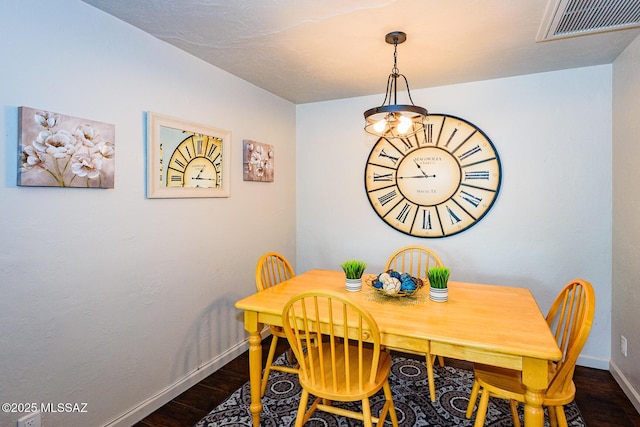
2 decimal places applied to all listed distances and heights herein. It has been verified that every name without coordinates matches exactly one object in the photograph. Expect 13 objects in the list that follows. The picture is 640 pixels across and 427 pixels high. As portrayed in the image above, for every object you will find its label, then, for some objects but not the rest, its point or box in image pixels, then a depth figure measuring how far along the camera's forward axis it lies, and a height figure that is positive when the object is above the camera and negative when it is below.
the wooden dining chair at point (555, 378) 1.42 -0.78
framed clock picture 2.04 +0.35
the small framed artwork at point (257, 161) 2.80 +0.44
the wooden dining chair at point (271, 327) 2.20 -0.78
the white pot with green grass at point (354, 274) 2.09 -0.38
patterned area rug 1.95 -1.18
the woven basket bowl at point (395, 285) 1.89 -0.41
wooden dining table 1.35 -0.52
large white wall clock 2.82 +0.30
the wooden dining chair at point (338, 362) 1.51 -0.76
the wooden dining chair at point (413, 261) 2.68 -0.43
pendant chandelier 1.78 +0.52
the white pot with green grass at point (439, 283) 1.89 -0.39
